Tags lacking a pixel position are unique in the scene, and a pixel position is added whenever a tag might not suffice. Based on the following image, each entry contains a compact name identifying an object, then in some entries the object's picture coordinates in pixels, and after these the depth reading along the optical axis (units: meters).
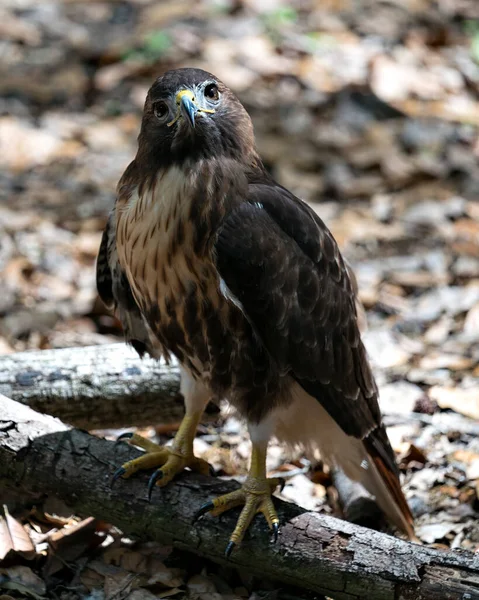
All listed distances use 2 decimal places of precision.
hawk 7.12
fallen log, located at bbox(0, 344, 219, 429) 8.66
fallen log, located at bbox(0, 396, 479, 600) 6.49
